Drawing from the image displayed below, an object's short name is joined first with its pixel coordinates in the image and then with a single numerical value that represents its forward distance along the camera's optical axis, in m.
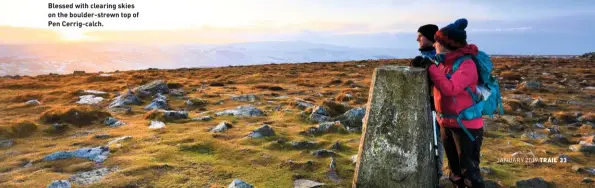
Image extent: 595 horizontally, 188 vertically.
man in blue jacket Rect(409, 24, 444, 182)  7.05
